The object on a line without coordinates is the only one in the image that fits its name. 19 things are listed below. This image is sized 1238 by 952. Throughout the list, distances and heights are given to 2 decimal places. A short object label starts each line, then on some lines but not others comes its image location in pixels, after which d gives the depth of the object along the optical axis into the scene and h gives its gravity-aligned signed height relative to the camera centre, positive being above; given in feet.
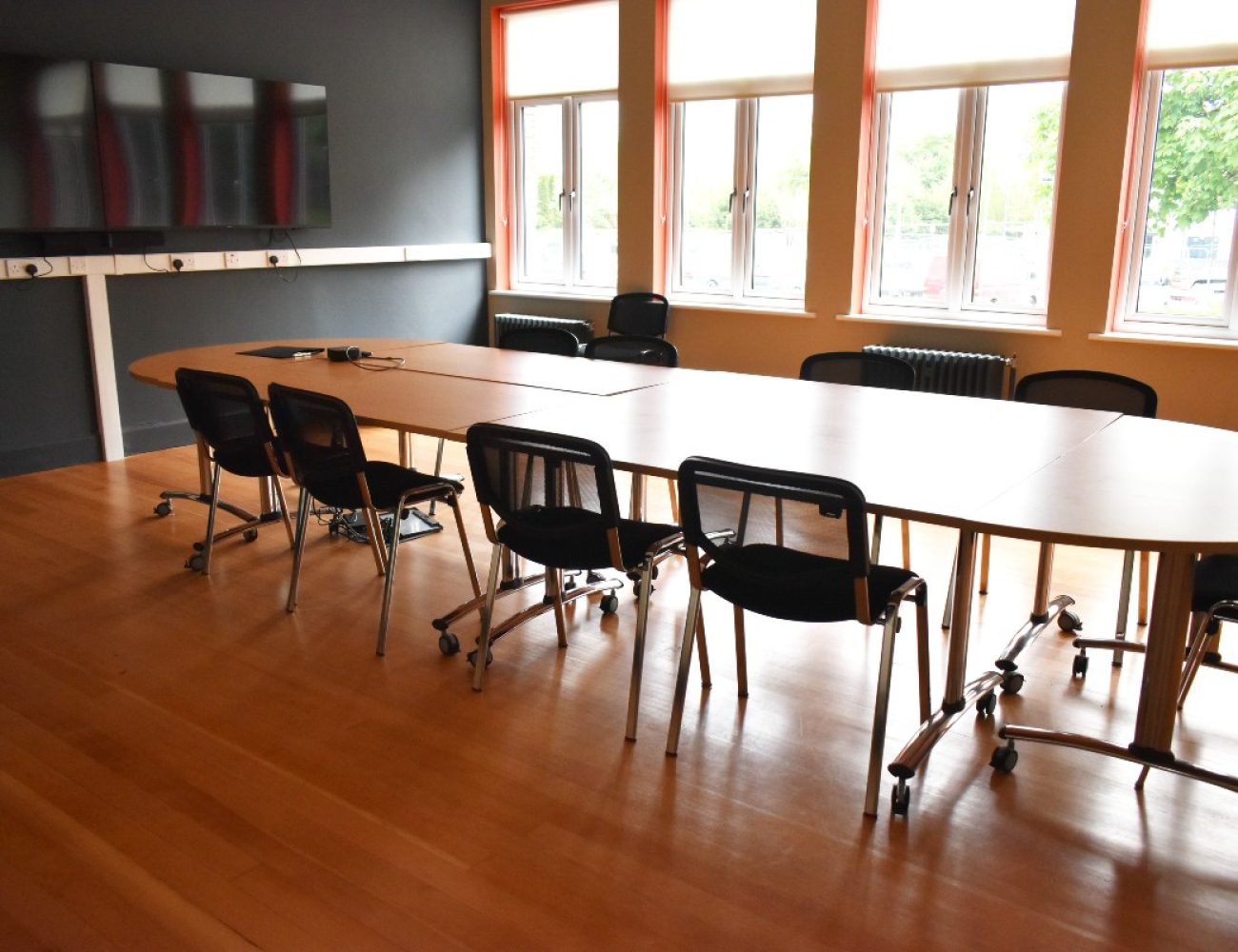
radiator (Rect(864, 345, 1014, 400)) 19.11 -1.92
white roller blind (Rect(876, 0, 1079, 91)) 18.40 +3.90
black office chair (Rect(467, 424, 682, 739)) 9.30 -2.24
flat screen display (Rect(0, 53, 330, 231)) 17.43 +1.91
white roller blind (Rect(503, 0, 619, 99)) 23.91 +4.79
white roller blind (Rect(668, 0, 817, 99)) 21.13 +4.32
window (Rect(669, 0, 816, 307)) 21.57 +2.40
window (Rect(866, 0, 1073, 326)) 18.90 +1.95
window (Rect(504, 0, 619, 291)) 24.29 +2.77
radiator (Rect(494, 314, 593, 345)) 24.64 -1.45
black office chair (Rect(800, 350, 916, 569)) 13.80 -1.39
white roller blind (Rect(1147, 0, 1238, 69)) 16.85 +3.66
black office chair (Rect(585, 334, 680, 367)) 15.96 -1.33
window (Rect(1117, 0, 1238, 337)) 17.17 +1.40
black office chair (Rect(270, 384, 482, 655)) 11.04 -2.21
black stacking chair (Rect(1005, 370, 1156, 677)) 11.44 -1.48
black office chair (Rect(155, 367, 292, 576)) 12.34 -1.97
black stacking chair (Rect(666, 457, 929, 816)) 7.94 -2.31
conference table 7.97 -1.69
